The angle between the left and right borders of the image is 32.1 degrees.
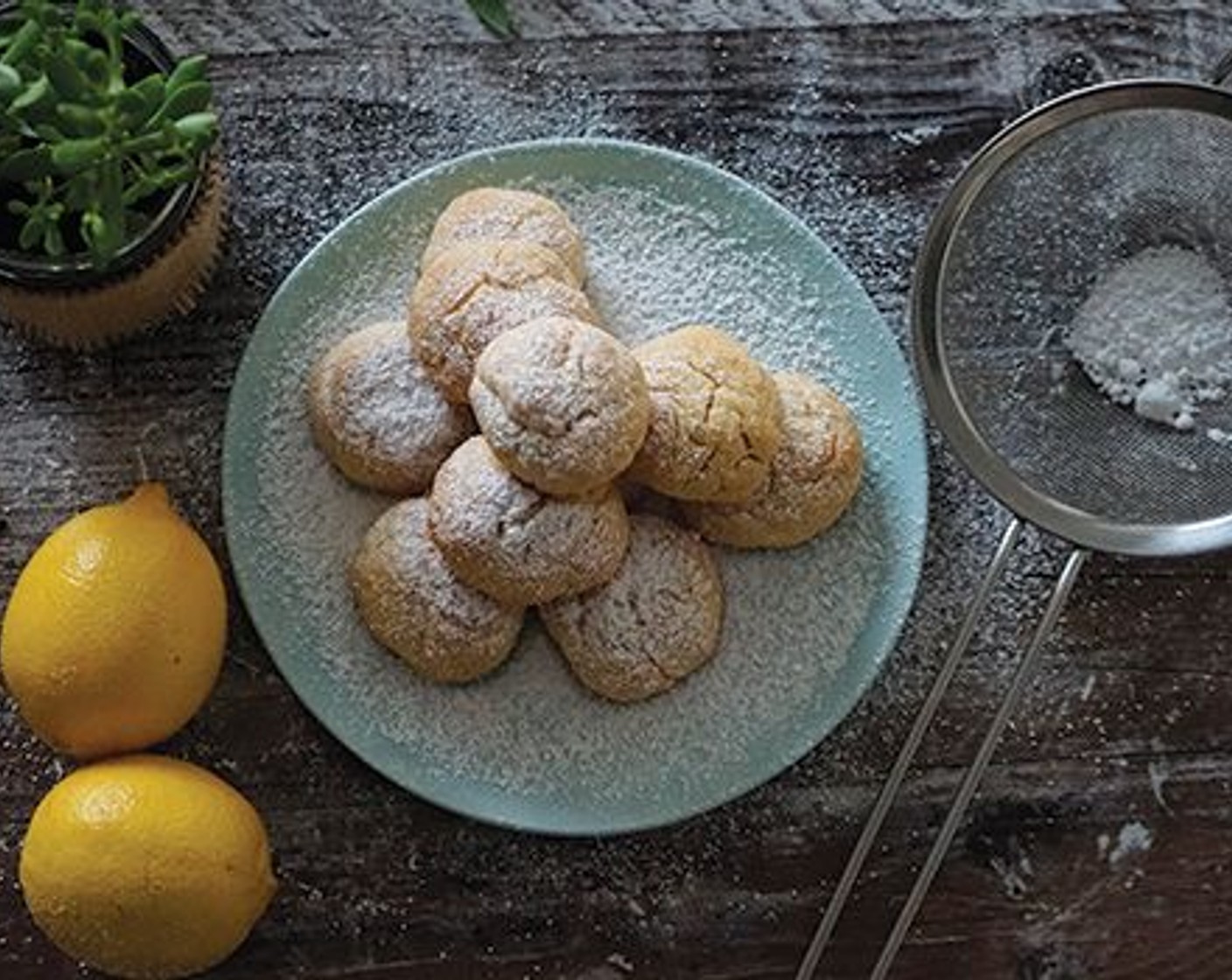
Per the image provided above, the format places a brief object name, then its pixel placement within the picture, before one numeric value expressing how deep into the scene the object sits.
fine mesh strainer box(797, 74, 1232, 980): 1.35
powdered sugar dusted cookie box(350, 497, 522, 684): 1.25
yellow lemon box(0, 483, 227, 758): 1.18
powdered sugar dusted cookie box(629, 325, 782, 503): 1.22
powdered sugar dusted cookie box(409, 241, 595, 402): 1.23
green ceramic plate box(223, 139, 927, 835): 1.29
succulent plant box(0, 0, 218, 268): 1.10
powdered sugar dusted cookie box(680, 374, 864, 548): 1.26
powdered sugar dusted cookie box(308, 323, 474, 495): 1.26
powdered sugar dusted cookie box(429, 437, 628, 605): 1.21
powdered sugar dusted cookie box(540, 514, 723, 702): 1.25
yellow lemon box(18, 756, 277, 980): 1.17
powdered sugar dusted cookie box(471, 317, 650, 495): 1.18
